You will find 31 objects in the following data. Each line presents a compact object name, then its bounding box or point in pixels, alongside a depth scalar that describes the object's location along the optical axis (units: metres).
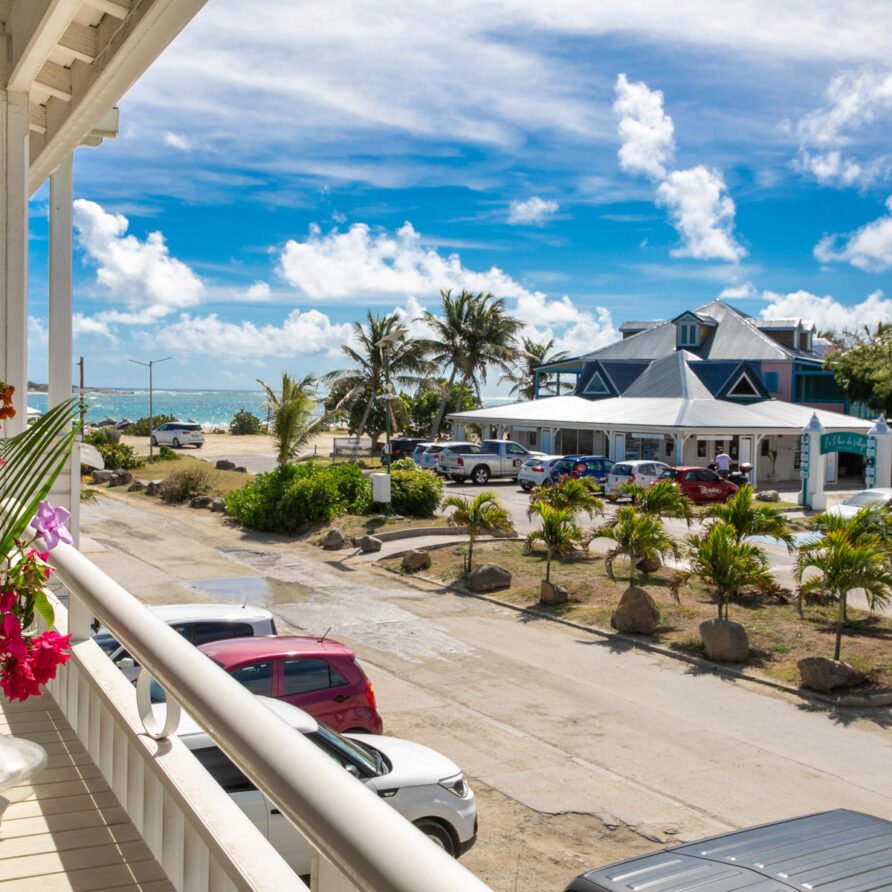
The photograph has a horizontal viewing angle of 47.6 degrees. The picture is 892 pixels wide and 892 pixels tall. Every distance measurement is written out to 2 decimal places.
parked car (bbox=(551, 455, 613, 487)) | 39.25
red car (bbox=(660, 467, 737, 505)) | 37.56
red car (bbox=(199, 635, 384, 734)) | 10.20
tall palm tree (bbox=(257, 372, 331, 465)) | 33.69
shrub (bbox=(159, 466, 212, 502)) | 37.09
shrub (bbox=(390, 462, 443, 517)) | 31.44
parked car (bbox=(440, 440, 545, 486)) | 43.16
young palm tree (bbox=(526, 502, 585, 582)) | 22.17
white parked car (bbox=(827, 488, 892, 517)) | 29.80
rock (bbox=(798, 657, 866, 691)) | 15.01
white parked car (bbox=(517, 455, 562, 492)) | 40.03
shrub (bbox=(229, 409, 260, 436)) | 94.62
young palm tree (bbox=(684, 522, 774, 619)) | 17.50
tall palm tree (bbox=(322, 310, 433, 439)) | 58.19
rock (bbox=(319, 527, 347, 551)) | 27.61
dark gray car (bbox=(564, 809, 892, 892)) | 5.22
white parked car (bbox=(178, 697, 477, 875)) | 7.18
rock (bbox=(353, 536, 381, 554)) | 27.03
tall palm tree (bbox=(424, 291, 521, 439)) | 60.50
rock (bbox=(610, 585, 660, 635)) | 18.50
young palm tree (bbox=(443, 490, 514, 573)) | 23.75
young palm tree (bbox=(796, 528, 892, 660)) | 15.54
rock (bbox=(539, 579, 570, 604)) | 20.81
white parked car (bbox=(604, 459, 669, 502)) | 37.39
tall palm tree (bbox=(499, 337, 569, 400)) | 75.31
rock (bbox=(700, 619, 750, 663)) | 16.62
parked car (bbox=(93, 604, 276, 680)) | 11.89
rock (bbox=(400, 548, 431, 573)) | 24.59
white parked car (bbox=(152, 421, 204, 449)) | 67.00
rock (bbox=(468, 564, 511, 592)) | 22.33
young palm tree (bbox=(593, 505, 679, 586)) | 20.33
